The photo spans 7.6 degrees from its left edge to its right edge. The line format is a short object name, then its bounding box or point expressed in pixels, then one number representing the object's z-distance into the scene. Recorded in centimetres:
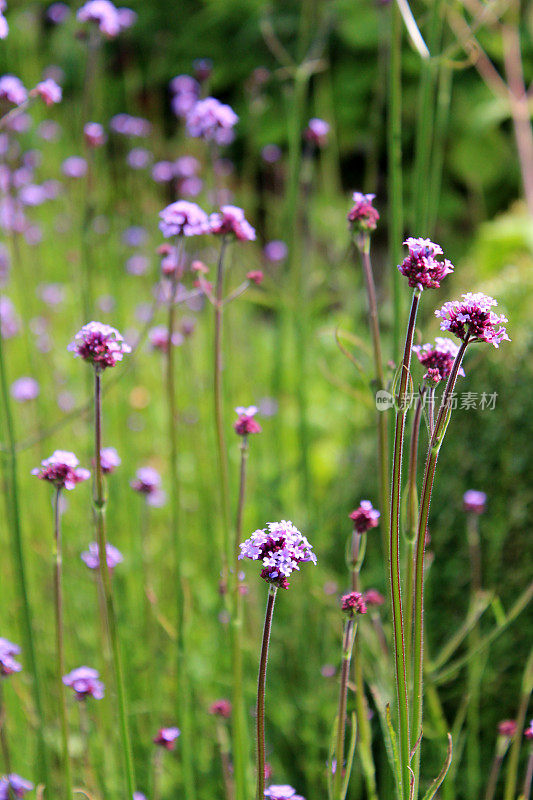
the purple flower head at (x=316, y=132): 198
